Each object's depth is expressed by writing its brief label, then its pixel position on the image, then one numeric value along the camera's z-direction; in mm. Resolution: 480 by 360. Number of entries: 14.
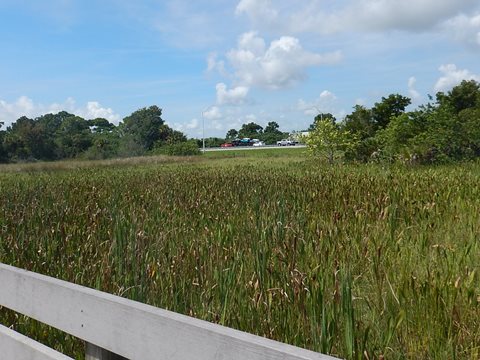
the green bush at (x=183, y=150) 58562
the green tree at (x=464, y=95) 24047
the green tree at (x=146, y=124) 85562
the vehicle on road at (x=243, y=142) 98438
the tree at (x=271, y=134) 102138
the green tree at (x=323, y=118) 24805
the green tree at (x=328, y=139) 23594
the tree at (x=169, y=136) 77325
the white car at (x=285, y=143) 84138
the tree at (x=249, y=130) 117588
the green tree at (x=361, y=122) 25953
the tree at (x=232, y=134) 117788
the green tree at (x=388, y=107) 26391
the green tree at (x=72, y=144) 64712
